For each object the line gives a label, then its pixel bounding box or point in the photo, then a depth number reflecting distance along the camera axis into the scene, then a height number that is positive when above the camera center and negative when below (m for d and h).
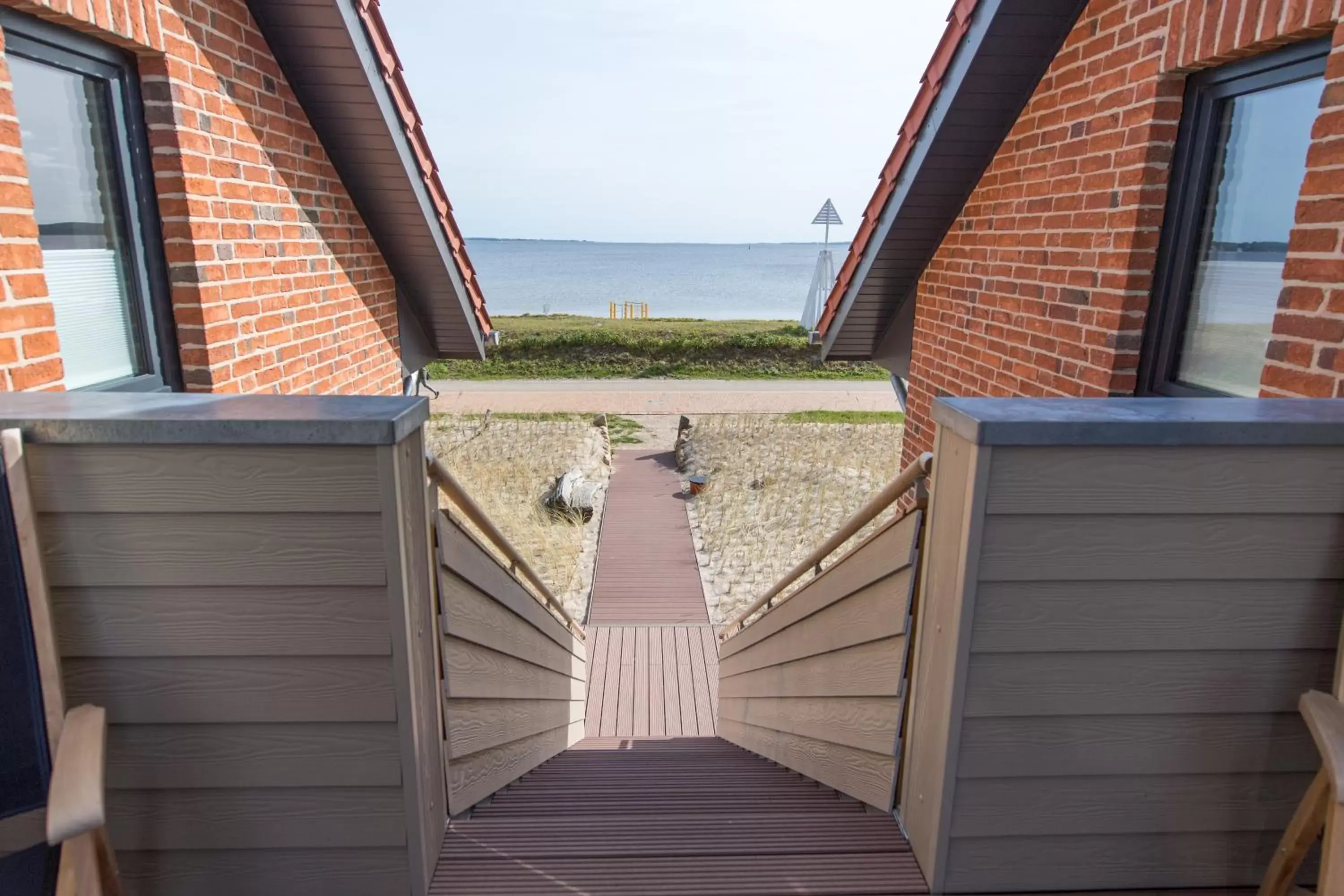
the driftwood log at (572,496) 9.44 -2.82
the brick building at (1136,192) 2.15 +0.26
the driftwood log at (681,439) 11.73 -2.77
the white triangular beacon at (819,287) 16.97 -0.66
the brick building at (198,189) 2.27 +0.21
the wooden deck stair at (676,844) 1.99 -1.53
